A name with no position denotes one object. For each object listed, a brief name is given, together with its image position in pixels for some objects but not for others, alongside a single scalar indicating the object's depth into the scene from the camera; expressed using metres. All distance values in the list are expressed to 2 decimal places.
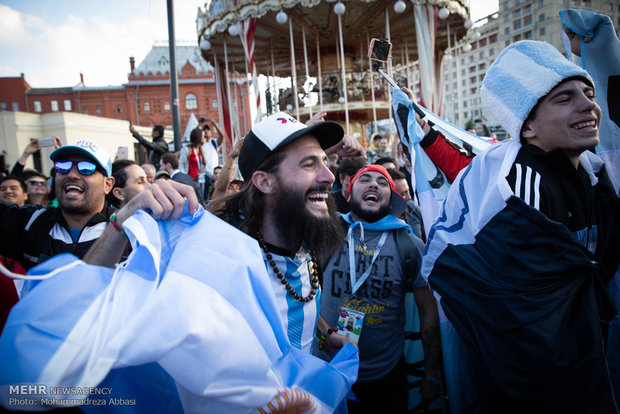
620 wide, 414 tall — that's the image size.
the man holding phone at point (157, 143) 7.75
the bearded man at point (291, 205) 1.80
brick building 48.25
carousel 11.57
